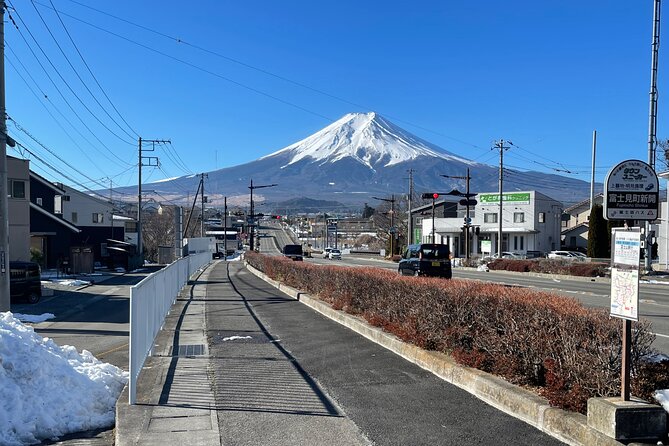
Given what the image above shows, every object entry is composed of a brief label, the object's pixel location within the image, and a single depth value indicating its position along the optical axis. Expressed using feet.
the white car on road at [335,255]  256.93
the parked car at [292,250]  180.27
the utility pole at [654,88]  113.50
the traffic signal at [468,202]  158.55
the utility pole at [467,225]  183.57
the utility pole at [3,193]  56.85
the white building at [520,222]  243.19
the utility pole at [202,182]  253.44
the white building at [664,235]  143.70
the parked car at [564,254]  201.18
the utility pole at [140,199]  199.52
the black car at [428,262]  88.63
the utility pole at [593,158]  161.99
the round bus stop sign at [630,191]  18.48
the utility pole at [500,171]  184.14
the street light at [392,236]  243.46
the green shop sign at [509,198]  244.22
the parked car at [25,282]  85.56
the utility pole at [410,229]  222.89
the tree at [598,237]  145.89
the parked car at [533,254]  215.76
